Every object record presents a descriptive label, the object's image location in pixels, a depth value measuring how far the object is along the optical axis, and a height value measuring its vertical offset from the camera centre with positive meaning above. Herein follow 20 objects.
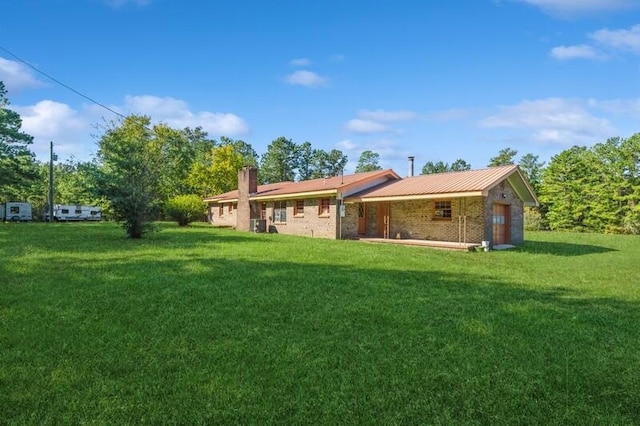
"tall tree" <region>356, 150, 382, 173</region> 73.31 +11.53
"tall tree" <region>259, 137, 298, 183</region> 63.28 +9.88
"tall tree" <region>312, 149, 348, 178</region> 69.19 +10.56
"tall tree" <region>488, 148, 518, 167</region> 56.03 +9.23
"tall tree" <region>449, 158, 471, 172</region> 87.00 +12.59
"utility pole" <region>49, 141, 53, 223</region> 34.39 +2.41
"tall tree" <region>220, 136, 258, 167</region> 62.62 +12.65
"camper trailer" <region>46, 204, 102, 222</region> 38.59 +0.91
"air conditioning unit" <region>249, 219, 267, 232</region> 24.64 -0.24
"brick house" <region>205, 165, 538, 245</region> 16.45 +0.72
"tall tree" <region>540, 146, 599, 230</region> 35.19 +2.89
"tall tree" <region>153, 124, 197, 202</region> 41.34 +6.73
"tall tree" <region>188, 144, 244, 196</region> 41.31 +5.15
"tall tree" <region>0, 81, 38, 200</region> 27.17 +5.18
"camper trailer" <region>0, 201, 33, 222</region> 36.09 +0.91
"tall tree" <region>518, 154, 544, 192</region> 57.88 +8.89
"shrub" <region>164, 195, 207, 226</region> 30.30 +1.05
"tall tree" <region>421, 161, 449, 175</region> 86.81 +12.12
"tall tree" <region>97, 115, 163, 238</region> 15.12 +1.39
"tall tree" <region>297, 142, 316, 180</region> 67.06 +10.55
